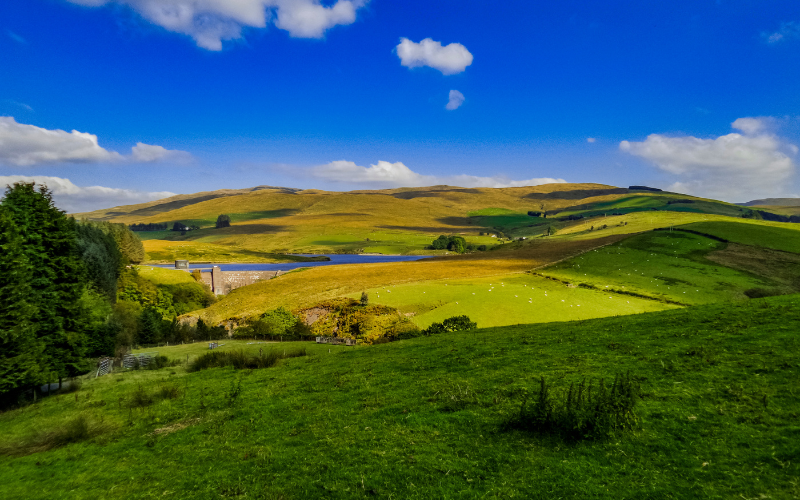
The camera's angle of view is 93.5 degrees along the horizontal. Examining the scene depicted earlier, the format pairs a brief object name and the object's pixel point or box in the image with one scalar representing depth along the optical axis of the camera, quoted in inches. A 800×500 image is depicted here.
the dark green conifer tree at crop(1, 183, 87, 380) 1129.4
